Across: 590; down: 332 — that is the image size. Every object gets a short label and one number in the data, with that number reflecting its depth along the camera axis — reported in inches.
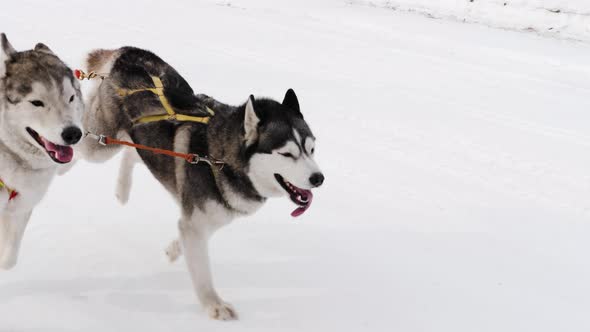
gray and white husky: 166.4
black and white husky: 186.2
